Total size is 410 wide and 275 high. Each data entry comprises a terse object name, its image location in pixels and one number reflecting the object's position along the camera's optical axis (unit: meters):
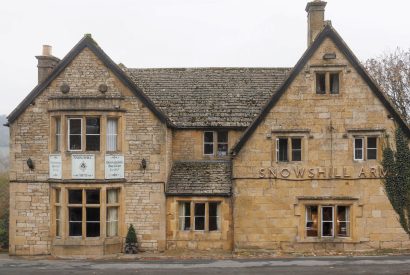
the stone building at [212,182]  23.53
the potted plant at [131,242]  23.61
